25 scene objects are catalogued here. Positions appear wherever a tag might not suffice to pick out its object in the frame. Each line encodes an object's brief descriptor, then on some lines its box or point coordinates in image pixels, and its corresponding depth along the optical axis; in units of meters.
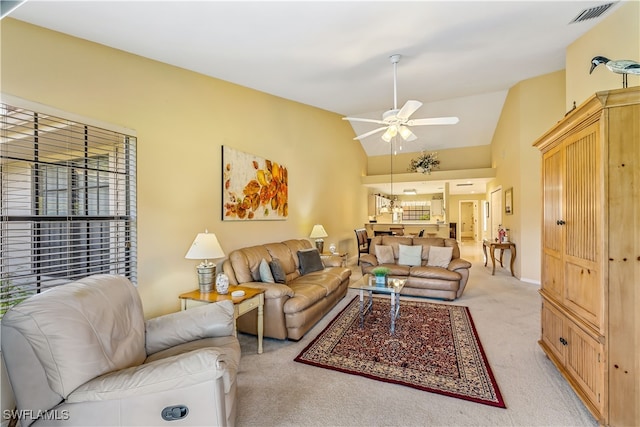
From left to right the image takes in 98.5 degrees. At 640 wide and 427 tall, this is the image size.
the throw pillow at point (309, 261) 4.18
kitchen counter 8.29
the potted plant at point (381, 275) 3.46
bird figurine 1.73
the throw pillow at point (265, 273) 3.33
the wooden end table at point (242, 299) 2.50
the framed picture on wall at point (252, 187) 3.55
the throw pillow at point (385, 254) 4.91
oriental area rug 2.18
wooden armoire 1.58
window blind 1.85
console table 5.64
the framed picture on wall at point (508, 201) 5.83
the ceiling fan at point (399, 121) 3.30
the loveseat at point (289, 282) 2.88
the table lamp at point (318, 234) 5.23
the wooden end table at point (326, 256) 4.70
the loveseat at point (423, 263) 4.22
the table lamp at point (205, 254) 2.65
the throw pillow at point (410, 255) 4.72
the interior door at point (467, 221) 13.37
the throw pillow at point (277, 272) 3.49
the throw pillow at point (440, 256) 4.56
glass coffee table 3.10
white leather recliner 1.21
